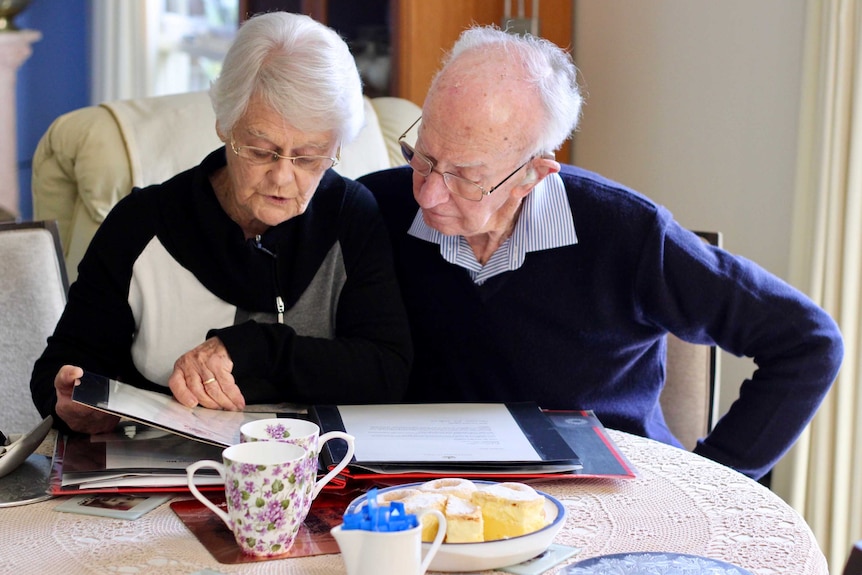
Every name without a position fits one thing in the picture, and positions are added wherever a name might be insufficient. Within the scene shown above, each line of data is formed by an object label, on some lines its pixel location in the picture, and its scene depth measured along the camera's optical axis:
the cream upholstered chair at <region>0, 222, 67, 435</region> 2.73
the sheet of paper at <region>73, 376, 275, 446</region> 2.13
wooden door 5.05
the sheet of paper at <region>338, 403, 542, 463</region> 2.17
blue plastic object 1.86
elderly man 2.54
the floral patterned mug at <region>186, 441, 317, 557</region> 1.94
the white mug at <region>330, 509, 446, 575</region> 1.85
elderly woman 2.44
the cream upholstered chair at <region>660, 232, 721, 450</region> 3.17
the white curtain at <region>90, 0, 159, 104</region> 6.72
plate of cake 1.93
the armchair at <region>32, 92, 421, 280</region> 3.36
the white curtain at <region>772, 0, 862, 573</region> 3.40
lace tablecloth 1.96
